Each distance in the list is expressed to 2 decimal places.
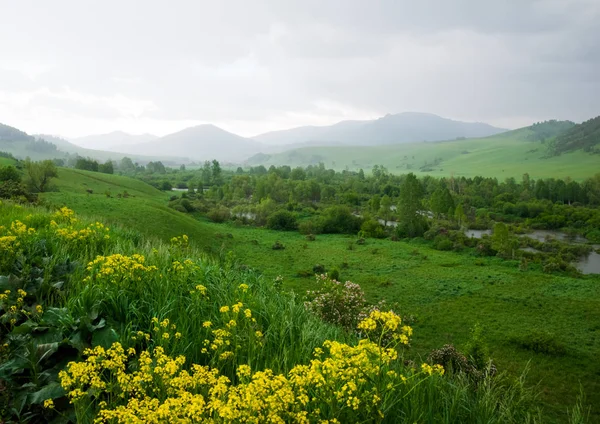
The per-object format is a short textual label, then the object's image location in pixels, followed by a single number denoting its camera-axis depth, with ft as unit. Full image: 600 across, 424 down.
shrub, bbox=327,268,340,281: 127.54
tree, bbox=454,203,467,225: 276.82
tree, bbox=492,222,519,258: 187.52
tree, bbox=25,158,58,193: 214.69
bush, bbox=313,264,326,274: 143.95
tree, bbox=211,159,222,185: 503.98
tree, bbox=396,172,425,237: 246.06
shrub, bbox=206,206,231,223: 272.10
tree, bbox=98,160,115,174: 439.63
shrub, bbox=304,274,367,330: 61.26
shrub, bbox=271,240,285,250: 188.87
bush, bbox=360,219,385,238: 238.66
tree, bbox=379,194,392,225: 305.12
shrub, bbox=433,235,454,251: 204.95
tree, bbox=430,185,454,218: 298.97
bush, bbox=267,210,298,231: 258.08
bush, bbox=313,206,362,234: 255.91
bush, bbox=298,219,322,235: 250.57
